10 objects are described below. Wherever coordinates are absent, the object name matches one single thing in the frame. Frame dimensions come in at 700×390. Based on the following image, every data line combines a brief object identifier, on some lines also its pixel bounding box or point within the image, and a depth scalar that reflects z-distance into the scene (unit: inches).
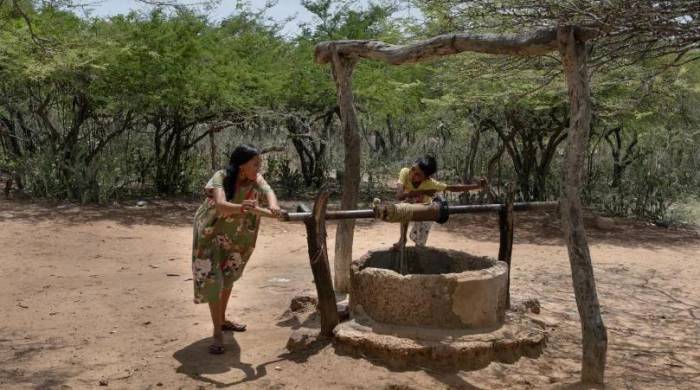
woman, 166.2
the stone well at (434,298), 165.6
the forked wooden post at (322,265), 165.5
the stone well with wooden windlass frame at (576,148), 141.5
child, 215.3
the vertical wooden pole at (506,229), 195.6
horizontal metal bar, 160.4
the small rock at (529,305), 208.0
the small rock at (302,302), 211.6
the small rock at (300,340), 168.7
